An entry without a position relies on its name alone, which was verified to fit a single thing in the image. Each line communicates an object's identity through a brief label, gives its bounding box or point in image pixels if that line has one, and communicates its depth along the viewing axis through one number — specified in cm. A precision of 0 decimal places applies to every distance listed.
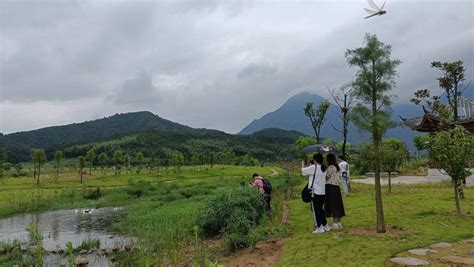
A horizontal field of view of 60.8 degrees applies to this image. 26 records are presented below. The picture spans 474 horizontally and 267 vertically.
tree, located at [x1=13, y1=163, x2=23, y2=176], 6014
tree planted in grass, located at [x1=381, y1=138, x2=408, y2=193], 1963
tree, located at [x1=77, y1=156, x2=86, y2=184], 4617
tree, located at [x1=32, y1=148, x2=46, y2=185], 4225
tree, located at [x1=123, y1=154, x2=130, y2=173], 6253
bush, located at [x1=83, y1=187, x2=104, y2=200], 3244
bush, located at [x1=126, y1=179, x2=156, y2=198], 3359
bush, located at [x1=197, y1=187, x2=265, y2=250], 1061
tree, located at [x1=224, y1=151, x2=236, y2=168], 8144
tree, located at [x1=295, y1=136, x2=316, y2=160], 3675
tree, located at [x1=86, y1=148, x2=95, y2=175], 5600
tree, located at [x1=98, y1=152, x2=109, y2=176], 6625
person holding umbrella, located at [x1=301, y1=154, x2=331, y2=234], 1071
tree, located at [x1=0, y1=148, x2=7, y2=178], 4597
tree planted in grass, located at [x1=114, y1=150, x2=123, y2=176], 6210
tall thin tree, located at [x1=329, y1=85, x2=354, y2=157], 2078
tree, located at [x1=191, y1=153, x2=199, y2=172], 6779
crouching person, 1441
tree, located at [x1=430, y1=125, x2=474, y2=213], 1220
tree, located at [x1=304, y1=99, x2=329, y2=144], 2770
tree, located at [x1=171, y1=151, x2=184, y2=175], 6032
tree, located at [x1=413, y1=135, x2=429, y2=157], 4906
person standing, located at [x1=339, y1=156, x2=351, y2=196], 1775
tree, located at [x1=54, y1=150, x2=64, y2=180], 4819
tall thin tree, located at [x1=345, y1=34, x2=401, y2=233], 1030
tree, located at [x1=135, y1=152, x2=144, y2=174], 7000
